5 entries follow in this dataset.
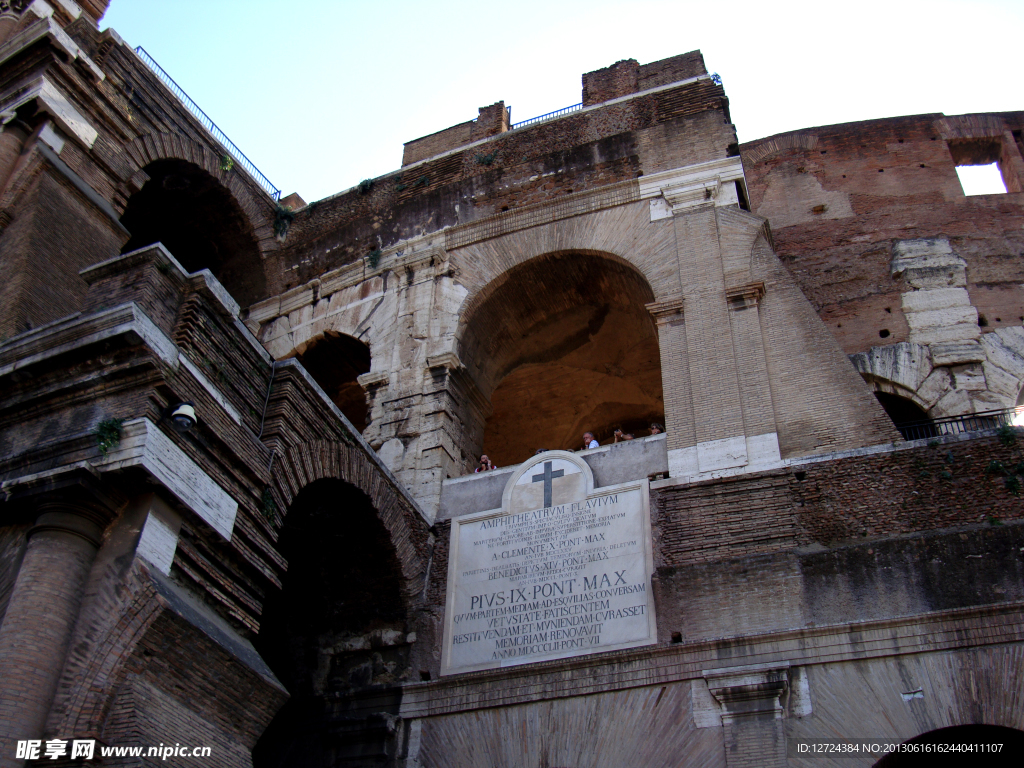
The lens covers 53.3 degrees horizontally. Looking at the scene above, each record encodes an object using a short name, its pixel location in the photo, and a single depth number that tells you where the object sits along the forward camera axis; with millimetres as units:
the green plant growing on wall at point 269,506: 7449
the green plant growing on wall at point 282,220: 14031
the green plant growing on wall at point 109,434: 6384
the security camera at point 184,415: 6492
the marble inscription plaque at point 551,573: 8531
